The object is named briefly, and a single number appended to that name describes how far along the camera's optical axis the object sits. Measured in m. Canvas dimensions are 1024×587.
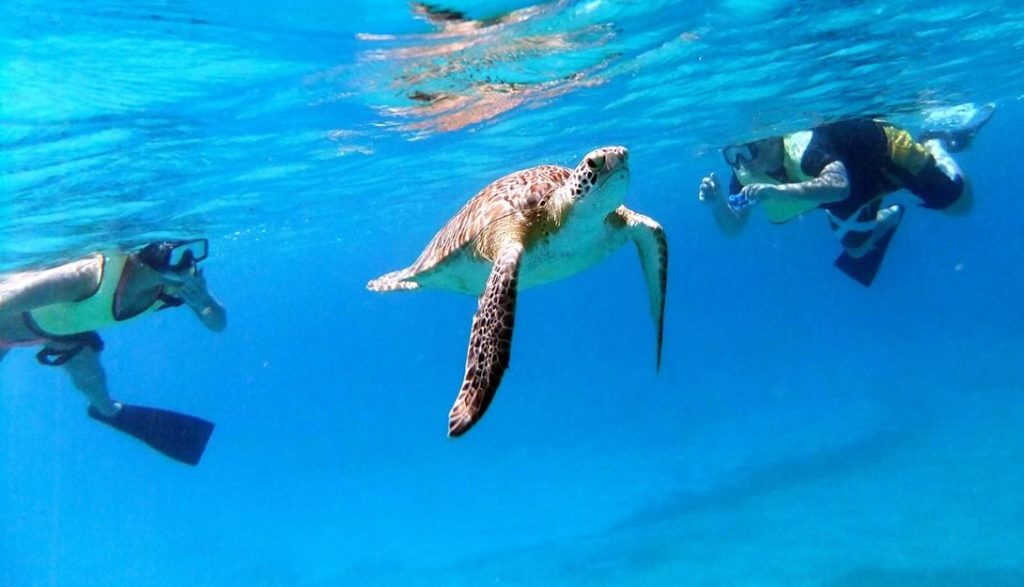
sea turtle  3.61
